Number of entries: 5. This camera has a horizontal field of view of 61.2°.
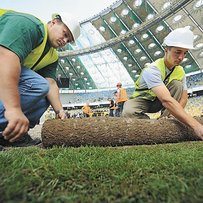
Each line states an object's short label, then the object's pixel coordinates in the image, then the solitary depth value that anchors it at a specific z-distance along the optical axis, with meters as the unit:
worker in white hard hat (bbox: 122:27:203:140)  1.80
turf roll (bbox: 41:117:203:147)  1.59
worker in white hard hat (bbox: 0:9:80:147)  1.07
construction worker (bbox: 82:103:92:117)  12.44
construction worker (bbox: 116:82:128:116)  7.52
